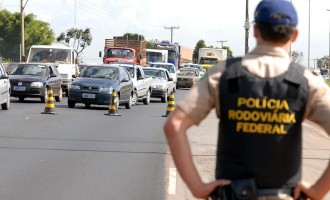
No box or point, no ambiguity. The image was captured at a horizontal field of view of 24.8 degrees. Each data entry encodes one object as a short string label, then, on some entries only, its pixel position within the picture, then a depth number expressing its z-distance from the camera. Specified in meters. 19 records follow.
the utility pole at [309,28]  79.55
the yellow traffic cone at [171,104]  22.70
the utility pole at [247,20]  50.69
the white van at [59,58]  35.31
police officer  3.32
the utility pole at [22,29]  51.22
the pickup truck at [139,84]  29.61
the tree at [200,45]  162.26
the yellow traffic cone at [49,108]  23.06
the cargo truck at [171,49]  70.56
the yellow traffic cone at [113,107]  23.53
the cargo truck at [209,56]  77.56
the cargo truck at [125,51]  47.81
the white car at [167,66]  46.88
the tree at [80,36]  105.25
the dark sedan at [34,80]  28.42
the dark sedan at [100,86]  25.94
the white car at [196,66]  65.78
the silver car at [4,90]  22.89
